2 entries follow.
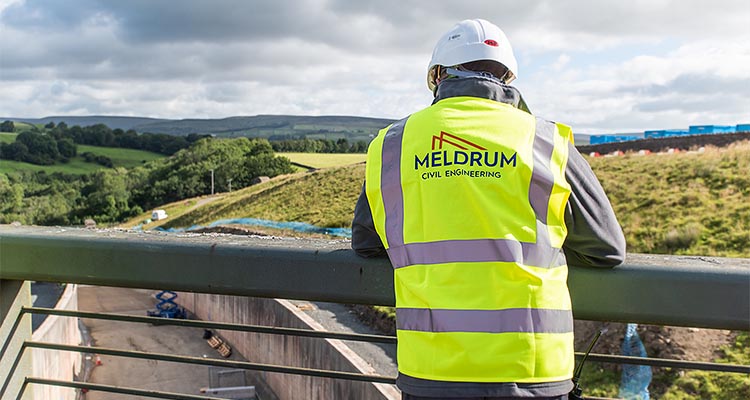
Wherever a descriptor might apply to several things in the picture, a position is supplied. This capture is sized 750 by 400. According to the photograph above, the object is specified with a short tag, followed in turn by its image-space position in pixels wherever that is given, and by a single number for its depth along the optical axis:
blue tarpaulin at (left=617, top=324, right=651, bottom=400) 13.84
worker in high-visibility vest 1.91
